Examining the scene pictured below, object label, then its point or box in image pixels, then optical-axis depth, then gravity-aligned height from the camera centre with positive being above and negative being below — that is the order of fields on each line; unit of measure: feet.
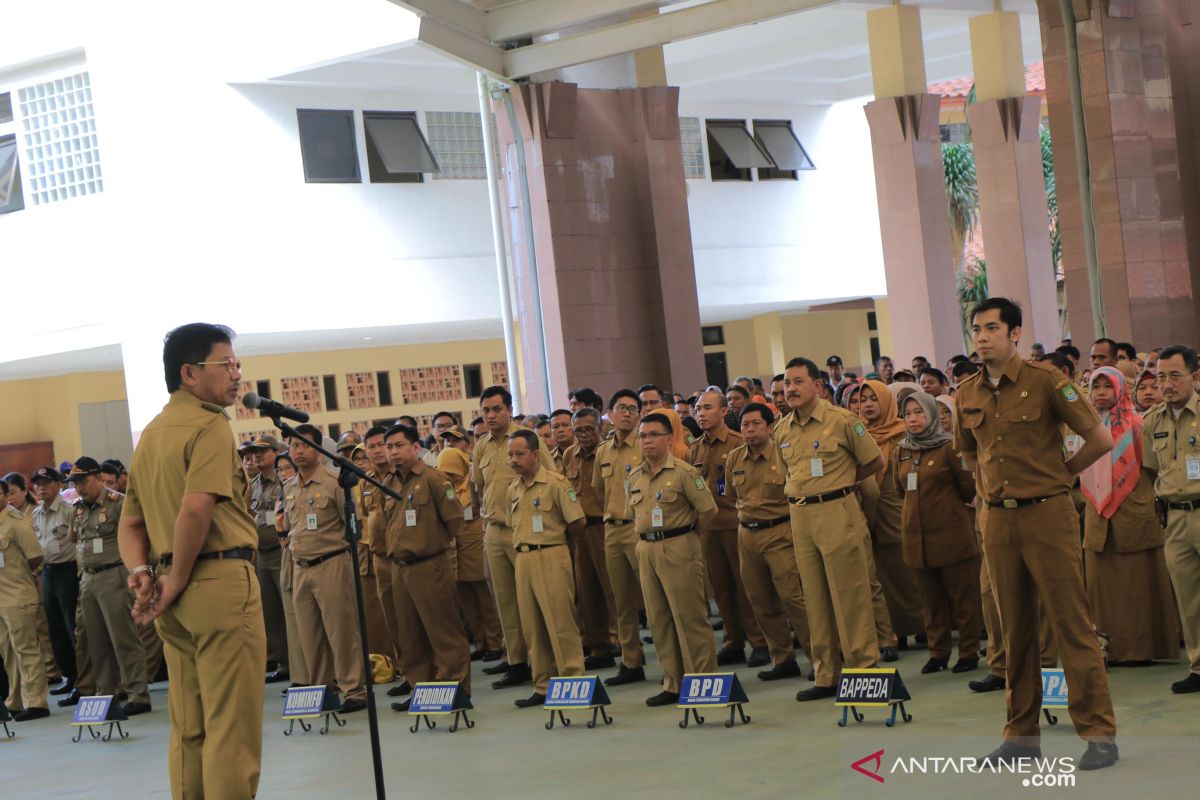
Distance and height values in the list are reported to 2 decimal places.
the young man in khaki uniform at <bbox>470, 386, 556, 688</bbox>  32.63 -3.08
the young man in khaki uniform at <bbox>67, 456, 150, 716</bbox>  34.76 -3.98
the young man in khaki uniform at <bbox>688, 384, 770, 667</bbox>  32.09 -4.13
